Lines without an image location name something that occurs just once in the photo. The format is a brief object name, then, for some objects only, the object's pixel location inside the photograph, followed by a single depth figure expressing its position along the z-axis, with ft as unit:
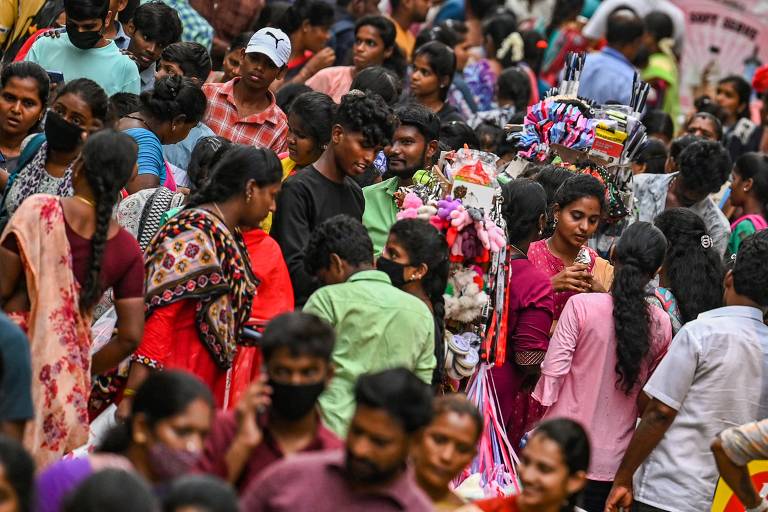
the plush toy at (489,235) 44.01
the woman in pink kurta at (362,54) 65.67
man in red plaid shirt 56.80
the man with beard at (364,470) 28.60
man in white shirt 44.86
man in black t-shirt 43.70
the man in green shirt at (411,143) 50.85
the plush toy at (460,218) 43.80
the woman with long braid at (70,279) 36.50
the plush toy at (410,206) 44.16
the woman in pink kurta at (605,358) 46.96
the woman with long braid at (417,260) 41.91
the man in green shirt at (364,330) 38.75
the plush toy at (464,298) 44.32
